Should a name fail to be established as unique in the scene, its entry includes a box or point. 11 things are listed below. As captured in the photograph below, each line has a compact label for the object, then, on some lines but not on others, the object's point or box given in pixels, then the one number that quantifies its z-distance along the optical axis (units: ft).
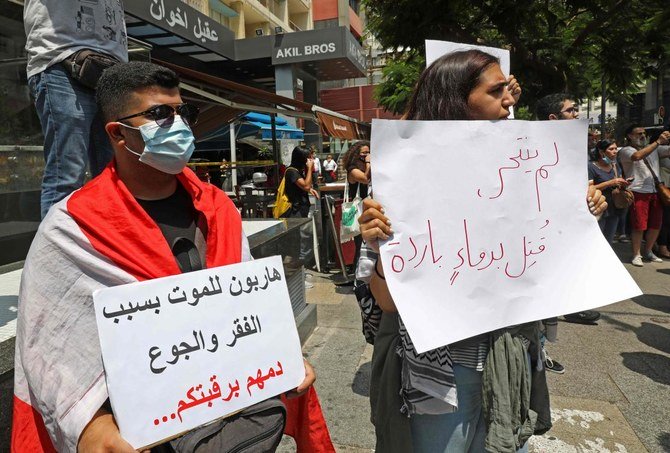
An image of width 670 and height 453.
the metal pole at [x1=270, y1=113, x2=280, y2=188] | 28.00
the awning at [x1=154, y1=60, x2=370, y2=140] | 15.71
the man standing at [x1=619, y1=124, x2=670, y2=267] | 22.43
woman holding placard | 4.55
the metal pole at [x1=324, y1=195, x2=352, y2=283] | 21.29
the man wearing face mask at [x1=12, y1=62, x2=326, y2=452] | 3.88
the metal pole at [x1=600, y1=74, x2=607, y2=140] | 40.32
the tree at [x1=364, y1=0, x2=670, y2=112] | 24.54
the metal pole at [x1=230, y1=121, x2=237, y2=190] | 46.49
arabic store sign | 35.70
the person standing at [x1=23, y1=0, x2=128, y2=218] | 7.13
